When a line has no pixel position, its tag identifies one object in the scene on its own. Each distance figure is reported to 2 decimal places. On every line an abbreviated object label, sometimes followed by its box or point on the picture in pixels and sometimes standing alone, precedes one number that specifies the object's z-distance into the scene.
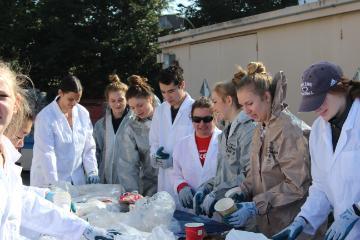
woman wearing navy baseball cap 2.16
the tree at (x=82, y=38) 16.89
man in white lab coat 3.75
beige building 6.63
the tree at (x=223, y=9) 21.83
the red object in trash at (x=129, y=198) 3.15
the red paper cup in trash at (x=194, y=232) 2.22
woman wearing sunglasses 3.24
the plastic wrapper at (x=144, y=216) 2.70
